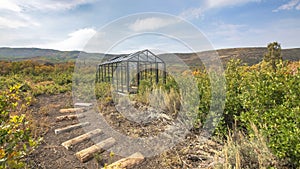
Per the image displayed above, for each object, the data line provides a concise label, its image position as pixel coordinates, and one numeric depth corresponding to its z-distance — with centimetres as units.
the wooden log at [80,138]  309
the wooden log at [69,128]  362
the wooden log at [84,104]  572
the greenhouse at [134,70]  691
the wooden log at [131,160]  247
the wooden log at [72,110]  503
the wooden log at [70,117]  437
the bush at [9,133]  113
